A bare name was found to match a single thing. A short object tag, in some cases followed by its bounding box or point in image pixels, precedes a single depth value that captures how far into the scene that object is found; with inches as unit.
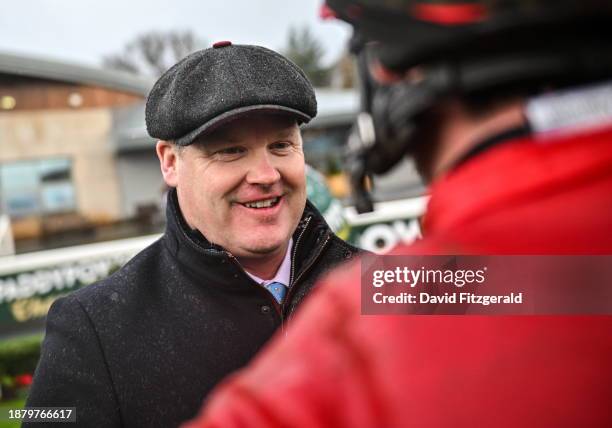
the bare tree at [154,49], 1269.7
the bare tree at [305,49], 1217.6
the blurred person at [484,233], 21.3
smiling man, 59.4
